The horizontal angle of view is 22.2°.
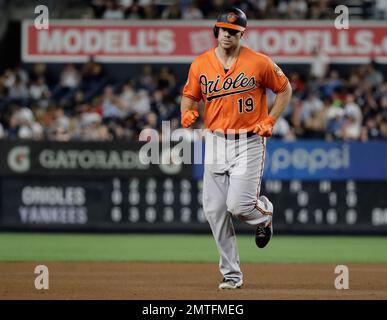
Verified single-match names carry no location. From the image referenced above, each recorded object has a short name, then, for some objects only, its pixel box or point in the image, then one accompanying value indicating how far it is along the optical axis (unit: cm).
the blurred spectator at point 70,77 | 2041
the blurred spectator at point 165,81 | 1997
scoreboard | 1681
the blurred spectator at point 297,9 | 2042
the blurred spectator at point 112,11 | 2084
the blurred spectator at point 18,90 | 1978
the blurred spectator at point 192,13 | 2064
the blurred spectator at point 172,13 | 2050
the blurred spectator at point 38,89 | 1978
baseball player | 870
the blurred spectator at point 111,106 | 1859
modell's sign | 2002
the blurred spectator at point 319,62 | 2000
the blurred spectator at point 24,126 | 1765
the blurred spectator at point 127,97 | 1891
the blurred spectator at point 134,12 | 2078
